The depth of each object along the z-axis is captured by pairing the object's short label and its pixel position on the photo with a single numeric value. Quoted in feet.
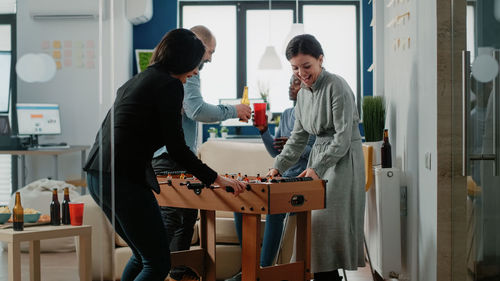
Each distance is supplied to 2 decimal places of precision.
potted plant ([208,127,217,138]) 25.40
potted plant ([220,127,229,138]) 25.52
